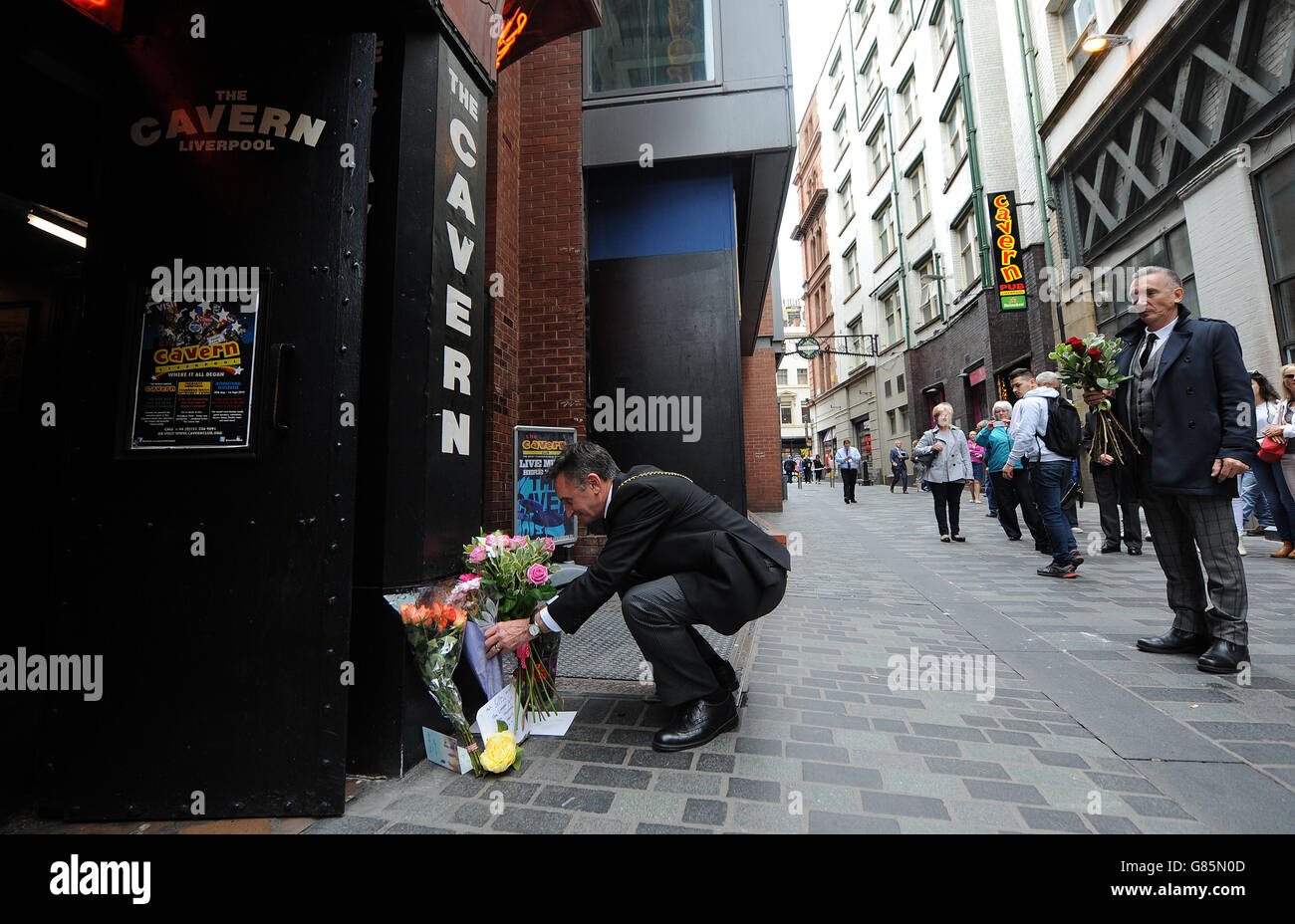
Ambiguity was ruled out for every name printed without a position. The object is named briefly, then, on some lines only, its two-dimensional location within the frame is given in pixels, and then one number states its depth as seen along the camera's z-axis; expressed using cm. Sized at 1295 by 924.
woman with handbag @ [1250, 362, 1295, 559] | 616
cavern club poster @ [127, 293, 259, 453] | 219
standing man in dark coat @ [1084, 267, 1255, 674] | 322
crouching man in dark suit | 257
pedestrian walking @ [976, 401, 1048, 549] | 822
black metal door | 212
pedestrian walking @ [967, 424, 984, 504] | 1276
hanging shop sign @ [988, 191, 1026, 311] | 1438
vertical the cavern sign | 267
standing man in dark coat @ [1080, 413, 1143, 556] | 652
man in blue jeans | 587
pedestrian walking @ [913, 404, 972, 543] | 844
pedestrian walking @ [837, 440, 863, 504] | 1719
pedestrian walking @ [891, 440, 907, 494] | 2138
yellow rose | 233
